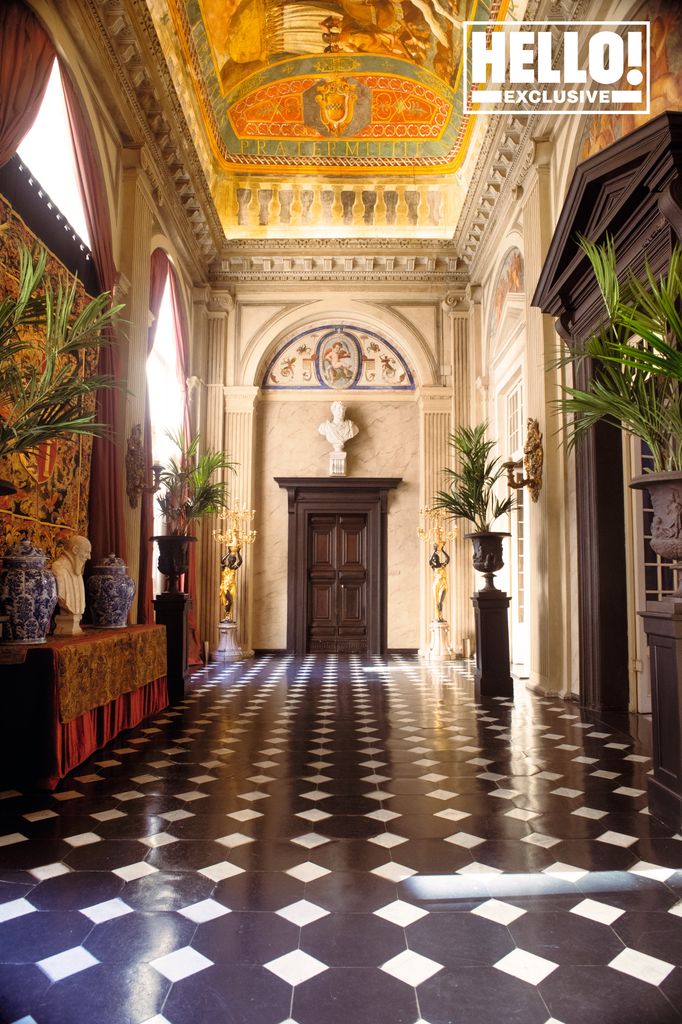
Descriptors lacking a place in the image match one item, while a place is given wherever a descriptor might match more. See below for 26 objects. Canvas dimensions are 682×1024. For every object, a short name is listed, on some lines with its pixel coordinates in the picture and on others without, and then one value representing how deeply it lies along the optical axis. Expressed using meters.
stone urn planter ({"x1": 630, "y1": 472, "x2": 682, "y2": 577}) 3.09
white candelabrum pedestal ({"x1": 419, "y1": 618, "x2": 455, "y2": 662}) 10.43
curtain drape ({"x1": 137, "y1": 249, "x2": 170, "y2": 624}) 7.59
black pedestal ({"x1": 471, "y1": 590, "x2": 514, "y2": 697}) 6.78
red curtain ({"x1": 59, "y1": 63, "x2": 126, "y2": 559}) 6.15
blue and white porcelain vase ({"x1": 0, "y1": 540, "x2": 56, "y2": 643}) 4.12
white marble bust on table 4.95
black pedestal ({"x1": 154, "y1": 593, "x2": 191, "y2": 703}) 6.83
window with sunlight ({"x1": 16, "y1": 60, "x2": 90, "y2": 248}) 5.78
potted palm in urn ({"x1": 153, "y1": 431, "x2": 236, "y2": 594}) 7.39
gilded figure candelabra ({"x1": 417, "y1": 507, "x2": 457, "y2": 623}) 10.58
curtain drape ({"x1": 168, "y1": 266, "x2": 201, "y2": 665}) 9.70
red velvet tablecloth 3.82
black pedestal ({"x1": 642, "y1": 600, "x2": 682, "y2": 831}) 3.12
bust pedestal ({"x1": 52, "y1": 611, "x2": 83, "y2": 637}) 4.96
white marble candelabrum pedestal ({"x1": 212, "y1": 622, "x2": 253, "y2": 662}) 10.43
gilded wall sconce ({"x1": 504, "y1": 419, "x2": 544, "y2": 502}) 7.21
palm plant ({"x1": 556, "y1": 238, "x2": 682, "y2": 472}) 2.90
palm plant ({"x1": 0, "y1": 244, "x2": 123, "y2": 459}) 3.28
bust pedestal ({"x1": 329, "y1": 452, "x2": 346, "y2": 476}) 11.42
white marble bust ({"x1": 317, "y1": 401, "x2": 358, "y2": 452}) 11.48
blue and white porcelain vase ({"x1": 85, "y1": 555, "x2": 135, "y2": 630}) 5.64
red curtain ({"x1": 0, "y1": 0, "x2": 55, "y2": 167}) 4.45
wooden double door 11.38
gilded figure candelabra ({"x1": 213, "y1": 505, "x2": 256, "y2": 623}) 10.38
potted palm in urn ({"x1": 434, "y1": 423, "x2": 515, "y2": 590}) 7.02
